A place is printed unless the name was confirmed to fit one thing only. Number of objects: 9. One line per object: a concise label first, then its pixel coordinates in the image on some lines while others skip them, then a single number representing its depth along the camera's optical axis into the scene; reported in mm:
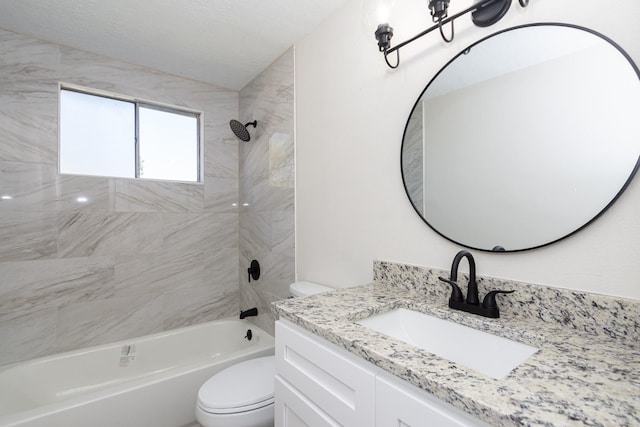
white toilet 1291
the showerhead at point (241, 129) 2334
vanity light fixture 964
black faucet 928
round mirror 788
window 2088
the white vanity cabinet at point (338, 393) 619
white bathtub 1447
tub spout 2348
